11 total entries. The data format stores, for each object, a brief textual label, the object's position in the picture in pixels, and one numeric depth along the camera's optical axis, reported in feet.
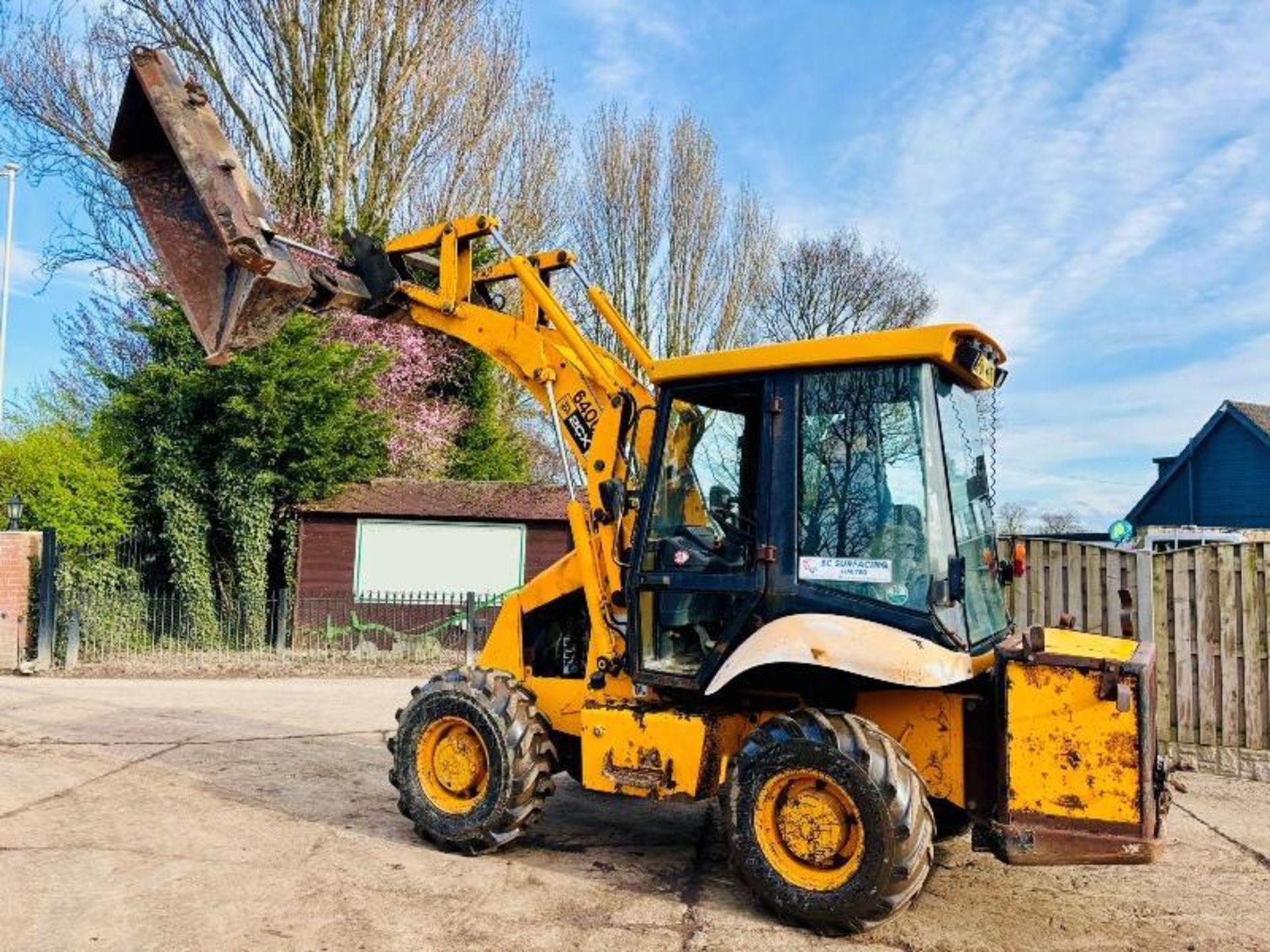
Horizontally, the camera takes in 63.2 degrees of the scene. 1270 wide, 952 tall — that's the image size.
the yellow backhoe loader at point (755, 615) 14.05
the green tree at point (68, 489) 51.08
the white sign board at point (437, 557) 56.59
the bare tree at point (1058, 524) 124.30
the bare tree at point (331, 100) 65.51
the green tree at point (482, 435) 72.90
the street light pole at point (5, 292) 102.25
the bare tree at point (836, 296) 103.96
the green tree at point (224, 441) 53.67
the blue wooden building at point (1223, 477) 93.04
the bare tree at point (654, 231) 91.91
